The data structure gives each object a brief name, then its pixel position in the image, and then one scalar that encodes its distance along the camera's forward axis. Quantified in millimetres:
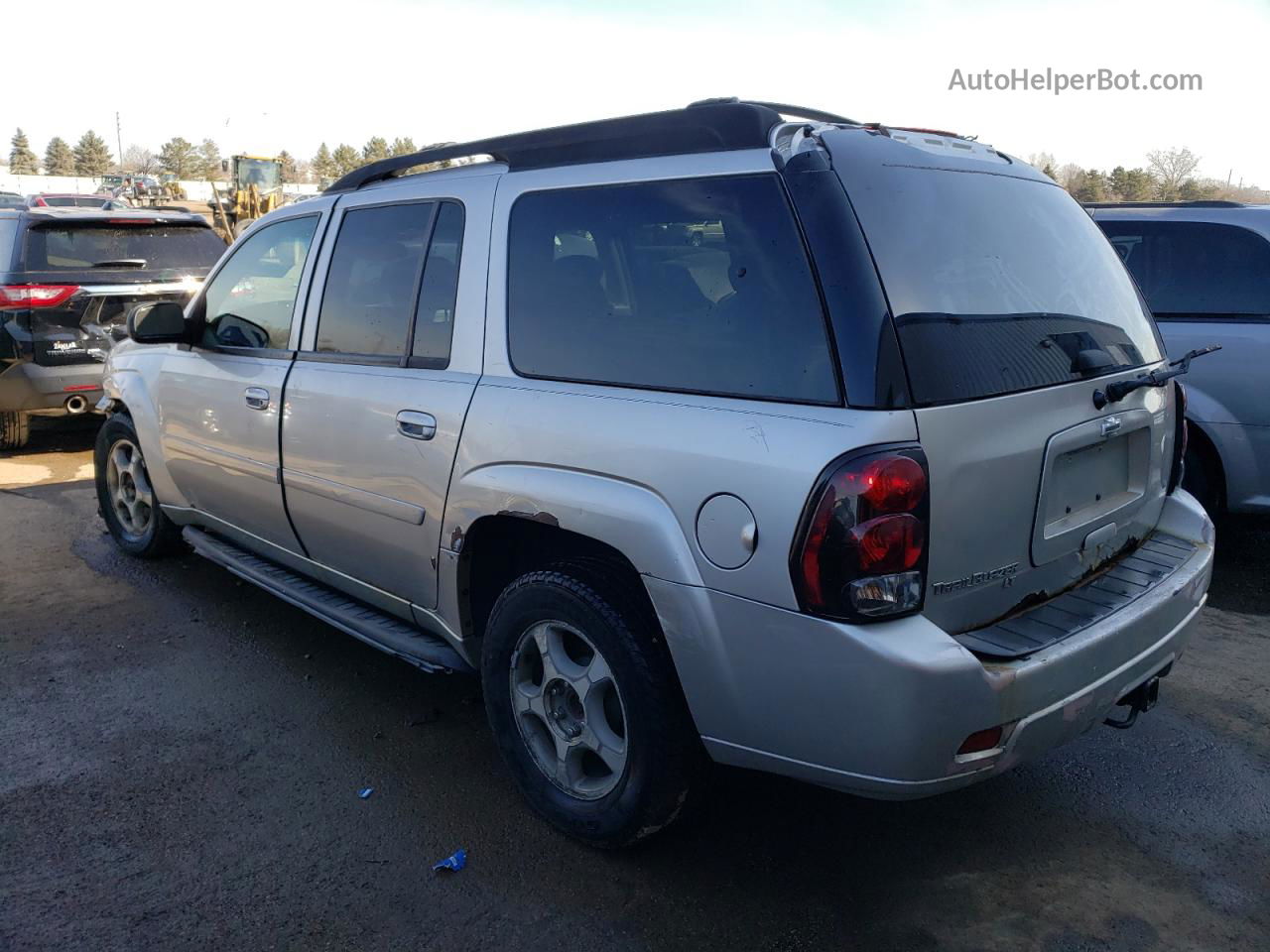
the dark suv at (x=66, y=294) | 7680
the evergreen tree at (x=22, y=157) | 113438
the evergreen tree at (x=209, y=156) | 113125
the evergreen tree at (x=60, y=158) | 118125
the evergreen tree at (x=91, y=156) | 116688
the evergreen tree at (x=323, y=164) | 107581
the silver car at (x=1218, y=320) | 5113
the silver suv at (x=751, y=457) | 2320
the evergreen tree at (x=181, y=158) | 109050
